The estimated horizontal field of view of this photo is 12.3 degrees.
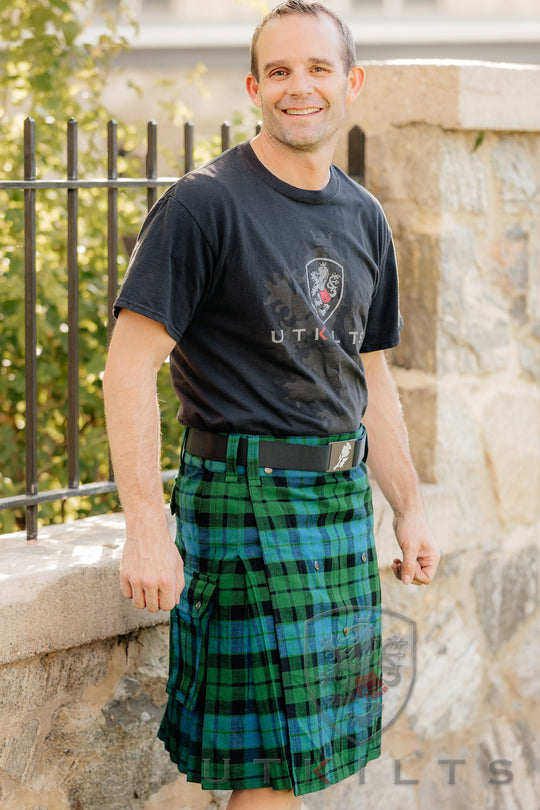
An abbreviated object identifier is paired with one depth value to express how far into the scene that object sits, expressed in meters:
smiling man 4.27
